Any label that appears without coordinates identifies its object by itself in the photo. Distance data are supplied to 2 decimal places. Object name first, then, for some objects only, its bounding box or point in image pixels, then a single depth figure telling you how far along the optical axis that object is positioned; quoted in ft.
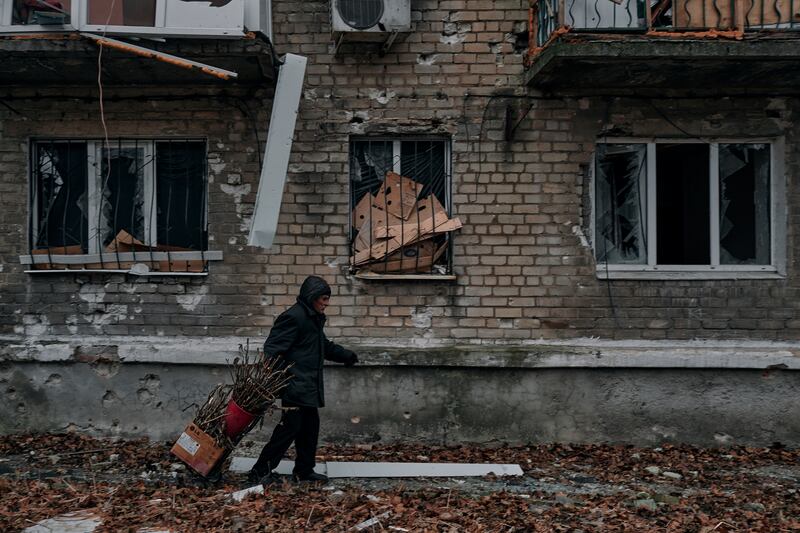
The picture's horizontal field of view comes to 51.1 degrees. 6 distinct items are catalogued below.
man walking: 19.38
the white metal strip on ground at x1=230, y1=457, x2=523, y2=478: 21.29
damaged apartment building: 24.13
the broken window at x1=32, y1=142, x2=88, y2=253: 24.98
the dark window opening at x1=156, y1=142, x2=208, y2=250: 24.88
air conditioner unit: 23.13
